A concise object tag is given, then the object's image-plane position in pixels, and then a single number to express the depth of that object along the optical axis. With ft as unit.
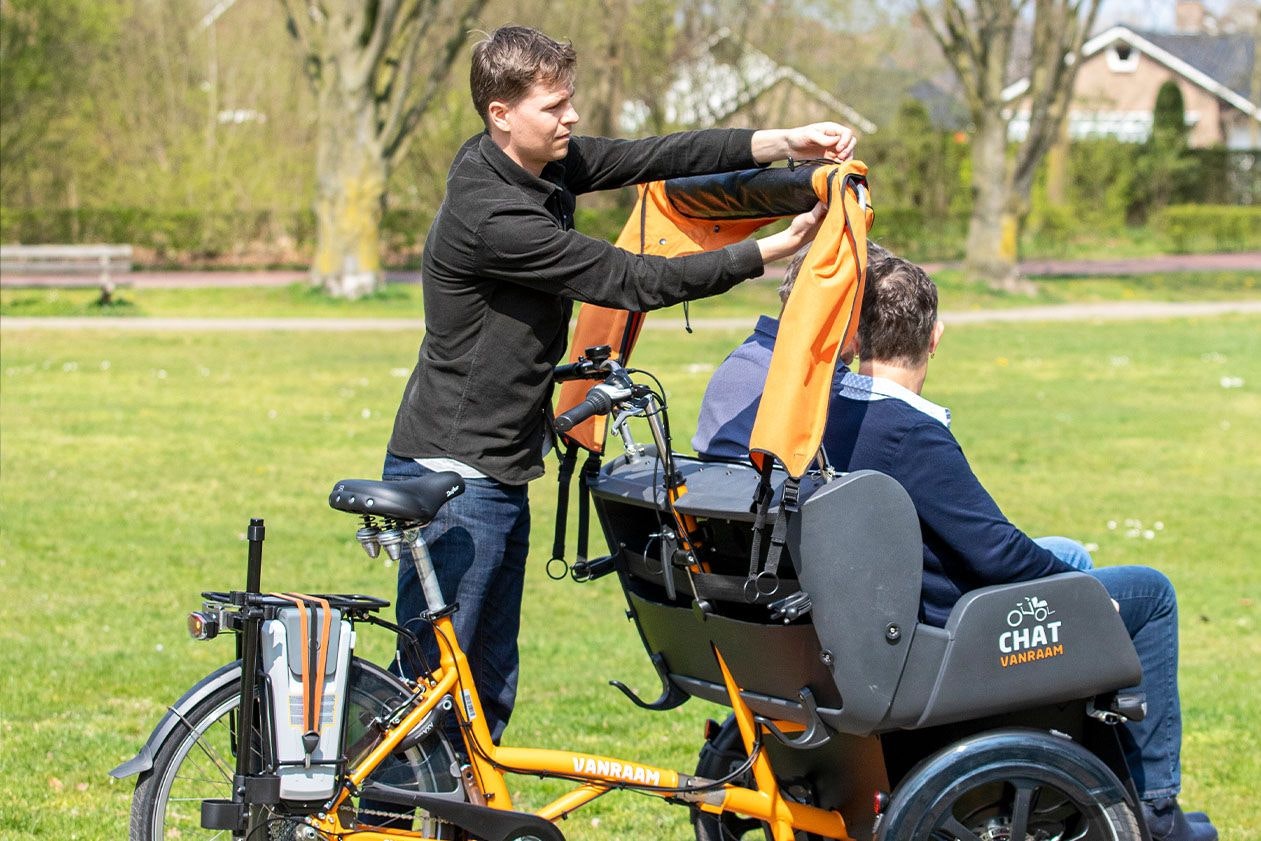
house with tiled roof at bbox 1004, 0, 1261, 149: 227.61
